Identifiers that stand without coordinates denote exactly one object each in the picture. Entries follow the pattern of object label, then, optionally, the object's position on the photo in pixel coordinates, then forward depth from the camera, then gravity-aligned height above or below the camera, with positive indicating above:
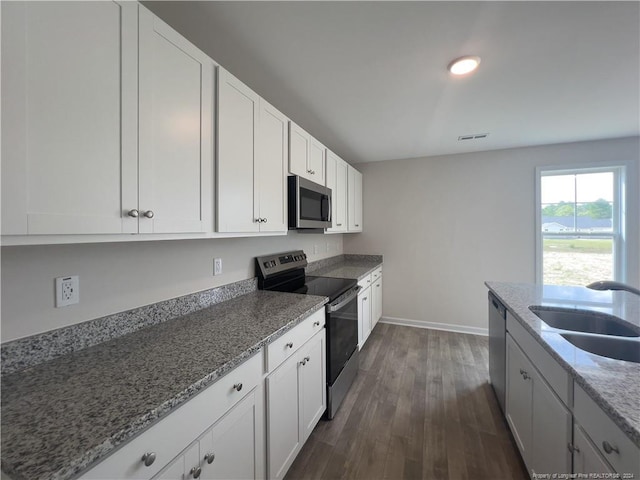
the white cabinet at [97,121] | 0.70 +0.40
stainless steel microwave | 2.04 +0.31
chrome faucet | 1.60 -0.31
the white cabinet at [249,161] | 1.40 +0.50
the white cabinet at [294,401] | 1.28 -0.93
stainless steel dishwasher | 1.90 -0.86
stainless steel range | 1.91 -0.51
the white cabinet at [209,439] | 0.70 -0.65
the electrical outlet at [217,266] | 1.77 -0.18
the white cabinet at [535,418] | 1.07 -0.89
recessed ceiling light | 1.59 +1.11
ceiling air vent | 2.90 +1.18
